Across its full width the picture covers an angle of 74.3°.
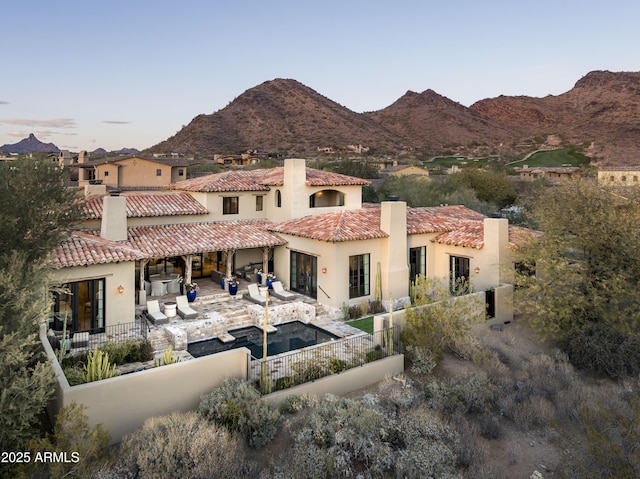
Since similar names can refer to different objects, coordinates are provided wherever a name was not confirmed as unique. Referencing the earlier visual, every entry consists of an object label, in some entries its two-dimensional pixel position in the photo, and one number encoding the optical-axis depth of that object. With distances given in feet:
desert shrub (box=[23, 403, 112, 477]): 26.43
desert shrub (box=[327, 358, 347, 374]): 44.75
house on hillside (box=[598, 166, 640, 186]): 218.38
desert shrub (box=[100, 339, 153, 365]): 45.70
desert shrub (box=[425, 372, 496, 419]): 40.26
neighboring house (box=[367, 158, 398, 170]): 281.80
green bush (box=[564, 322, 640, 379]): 49.22
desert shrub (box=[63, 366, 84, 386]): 36.61
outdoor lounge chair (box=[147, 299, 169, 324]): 58.49
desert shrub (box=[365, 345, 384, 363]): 47.86
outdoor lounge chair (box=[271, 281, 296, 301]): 70.54
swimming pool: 52.47
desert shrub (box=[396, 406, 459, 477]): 29.40
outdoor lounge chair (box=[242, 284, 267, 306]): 68.54
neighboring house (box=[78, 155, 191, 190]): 182.60
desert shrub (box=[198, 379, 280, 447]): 34.53
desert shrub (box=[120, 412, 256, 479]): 27.45
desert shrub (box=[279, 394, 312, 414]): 38.75
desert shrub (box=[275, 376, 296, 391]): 41.50
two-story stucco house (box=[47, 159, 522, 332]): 56.54
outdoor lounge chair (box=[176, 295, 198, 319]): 60.13
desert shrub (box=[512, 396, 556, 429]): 38.88
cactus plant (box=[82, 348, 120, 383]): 36.96
